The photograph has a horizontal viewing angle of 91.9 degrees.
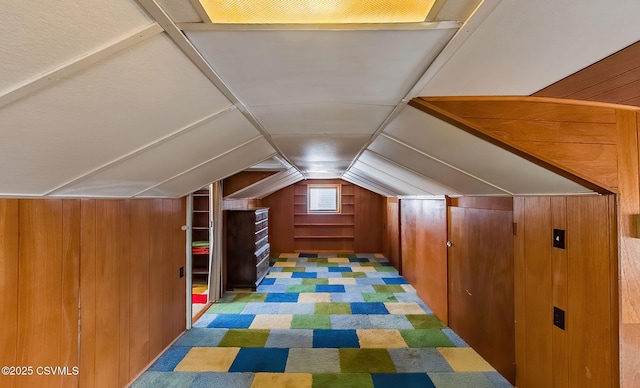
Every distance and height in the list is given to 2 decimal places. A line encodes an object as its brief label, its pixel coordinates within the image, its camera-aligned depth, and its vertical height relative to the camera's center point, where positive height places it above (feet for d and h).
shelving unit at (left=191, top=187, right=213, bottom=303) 17.07 -2.20
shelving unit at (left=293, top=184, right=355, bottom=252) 26.58 -2.02
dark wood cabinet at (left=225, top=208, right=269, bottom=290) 16.07 -2.46
